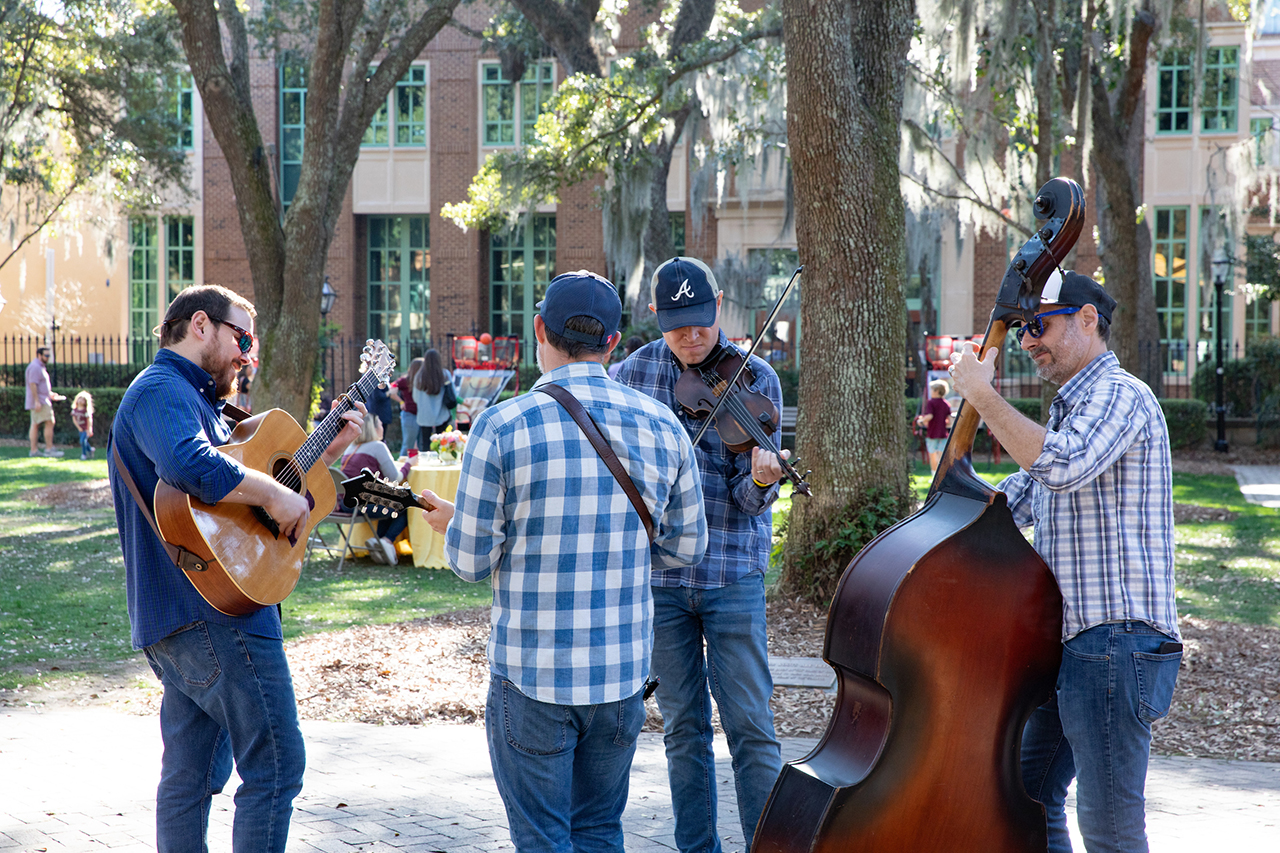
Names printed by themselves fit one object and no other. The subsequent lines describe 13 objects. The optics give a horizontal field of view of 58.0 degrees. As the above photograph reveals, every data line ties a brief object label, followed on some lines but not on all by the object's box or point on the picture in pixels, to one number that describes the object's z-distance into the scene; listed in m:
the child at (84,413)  18.48
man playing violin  3.47
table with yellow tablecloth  9.61
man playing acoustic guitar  2.95
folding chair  9.74
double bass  2.74
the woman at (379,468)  9.55
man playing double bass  2.75
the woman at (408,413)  15.95
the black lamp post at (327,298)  20.87
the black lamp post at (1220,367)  18.91
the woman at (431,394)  14.30
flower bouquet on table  9.88
